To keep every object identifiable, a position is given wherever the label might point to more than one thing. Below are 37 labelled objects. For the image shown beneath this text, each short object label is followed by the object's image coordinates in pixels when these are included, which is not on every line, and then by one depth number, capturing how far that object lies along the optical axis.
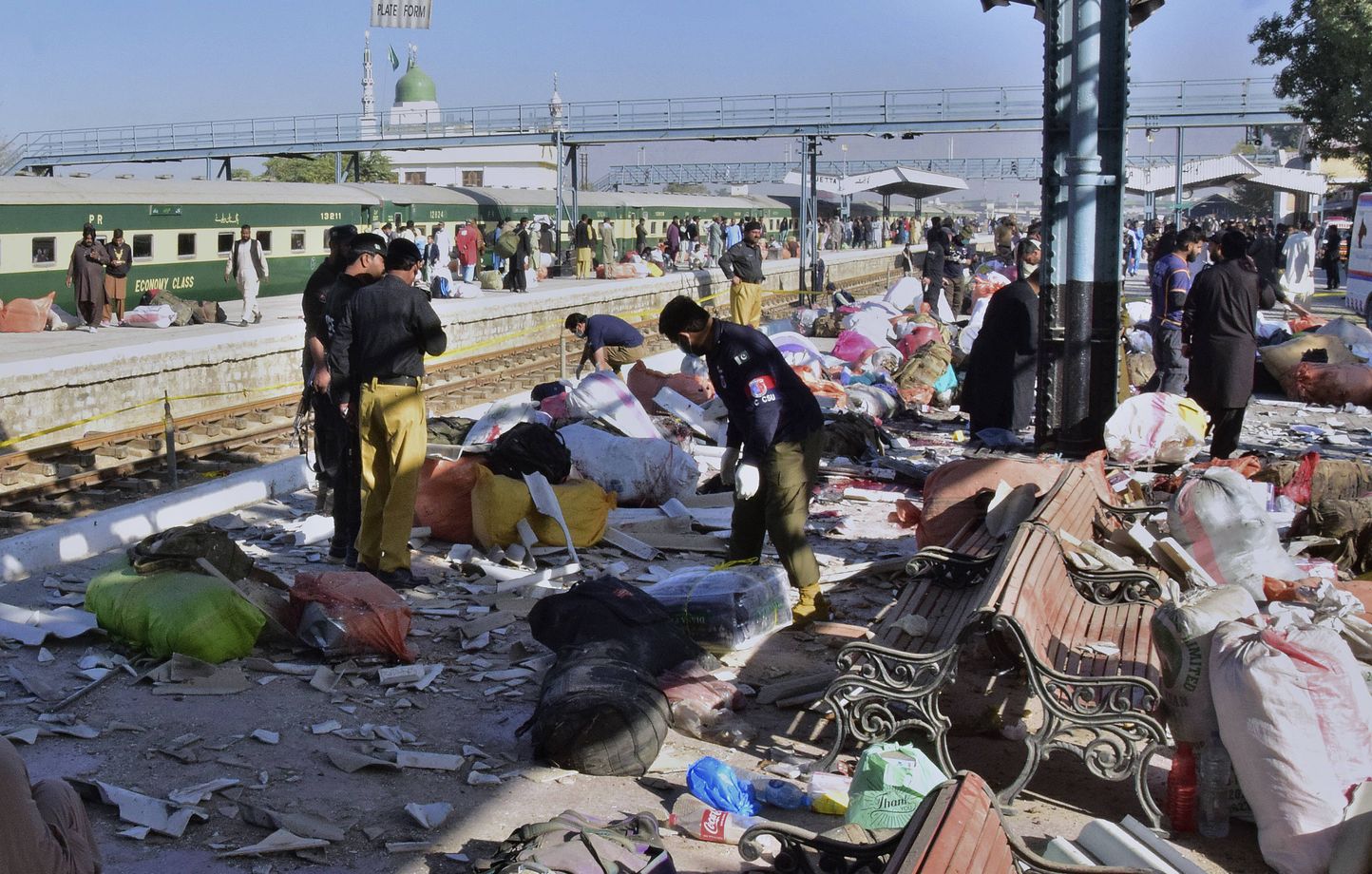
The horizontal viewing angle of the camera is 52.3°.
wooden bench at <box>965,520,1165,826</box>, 4.46
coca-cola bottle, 4.32
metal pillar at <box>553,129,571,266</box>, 35.07
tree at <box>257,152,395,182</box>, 69.69
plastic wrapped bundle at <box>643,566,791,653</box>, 6.32
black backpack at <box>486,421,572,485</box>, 8.38
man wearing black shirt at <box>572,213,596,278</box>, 33.19
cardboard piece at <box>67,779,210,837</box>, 4.32
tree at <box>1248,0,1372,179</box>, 27.56
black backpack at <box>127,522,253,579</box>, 6.23
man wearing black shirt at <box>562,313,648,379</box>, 12.12
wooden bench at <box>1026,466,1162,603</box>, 6.00
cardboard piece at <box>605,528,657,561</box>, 8.02
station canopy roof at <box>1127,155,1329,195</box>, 37.78
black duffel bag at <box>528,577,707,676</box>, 5.62
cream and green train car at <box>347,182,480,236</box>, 30.00
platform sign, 41.59
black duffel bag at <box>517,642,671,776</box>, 4.81
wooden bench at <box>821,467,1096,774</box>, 4.67
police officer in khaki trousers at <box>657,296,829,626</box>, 6.40
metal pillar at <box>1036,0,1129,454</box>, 9.12
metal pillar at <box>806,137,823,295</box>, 33.05
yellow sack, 7.95
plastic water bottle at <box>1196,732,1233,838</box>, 4.38
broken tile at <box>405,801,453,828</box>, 4.44
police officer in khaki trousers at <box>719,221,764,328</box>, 16.66
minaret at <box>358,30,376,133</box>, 86.92
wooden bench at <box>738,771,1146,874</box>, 3.10
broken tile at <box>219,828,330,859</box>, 4.18
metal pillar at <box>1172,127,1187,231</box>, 34.47
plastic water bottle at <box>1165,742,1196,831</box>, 4.44
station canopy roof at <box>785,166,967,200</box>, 43.16
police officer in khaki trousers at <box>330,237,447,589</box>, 7.09
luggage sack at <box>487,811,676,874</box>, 3.71
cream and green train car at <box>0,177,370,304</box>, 20.34
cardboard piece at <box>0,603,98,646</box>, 6.12
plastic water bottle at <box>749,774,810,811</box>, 4.67
